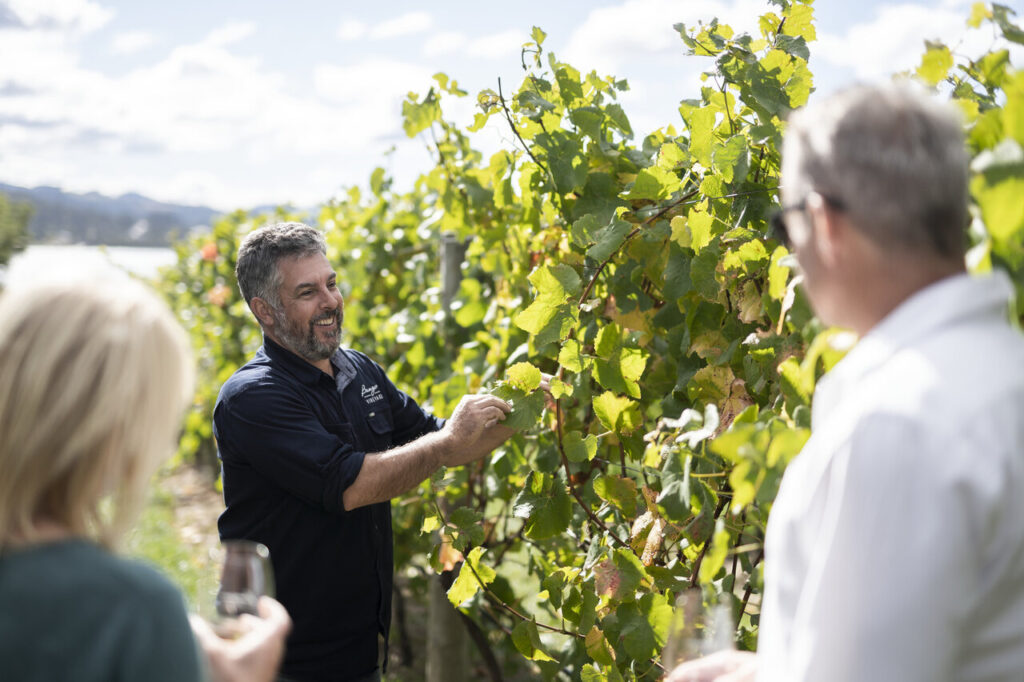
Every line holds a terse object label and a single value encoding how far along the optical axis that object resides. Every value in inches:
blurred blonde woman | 42.1
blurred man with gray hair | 35.2
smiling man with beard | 90.5
